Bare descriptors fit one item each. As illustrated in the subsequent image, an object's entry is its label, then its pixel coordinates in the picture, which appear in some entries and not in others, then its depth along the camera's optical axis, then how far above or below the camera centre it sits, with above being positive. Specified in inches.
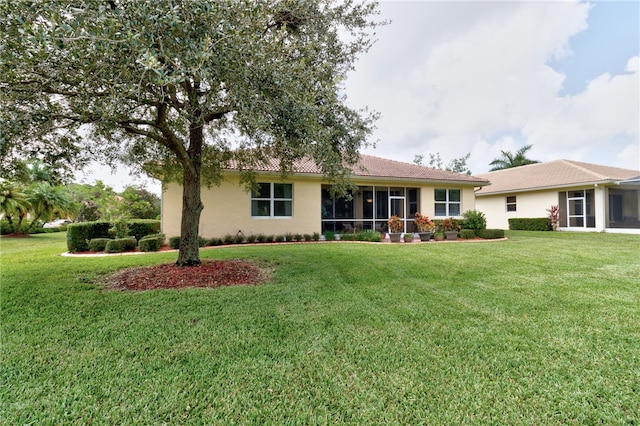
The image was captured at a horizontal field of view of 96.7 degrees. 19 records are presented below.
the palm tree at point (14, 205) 744.5 +45.7
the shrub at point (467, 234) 583.8 -20.9
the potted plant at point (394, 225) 574.2 -2.9
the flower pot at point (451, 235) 573.8 -22.8
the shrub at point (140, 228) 499.5 -9.4
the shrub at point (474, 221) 603.2 +6.0
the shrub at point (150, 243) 430.6 -31.4
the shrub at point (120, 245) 418.6 -33.1
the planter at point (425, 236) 570.6 -24.8
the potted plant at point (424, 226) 571.5 -4.9
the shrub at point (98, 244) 427.2 -32.1
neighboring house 709.3 +77.8
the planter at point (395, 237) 550.6 -26.1
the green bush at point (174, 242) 460.2 -31.2
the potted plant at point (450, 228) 575.5 -9.1
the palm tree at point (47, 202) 794.2 +60.1
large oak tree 134.9 +88.8
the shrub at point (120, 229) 455.8 -10.2
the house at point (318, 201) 509.0 +45.8
